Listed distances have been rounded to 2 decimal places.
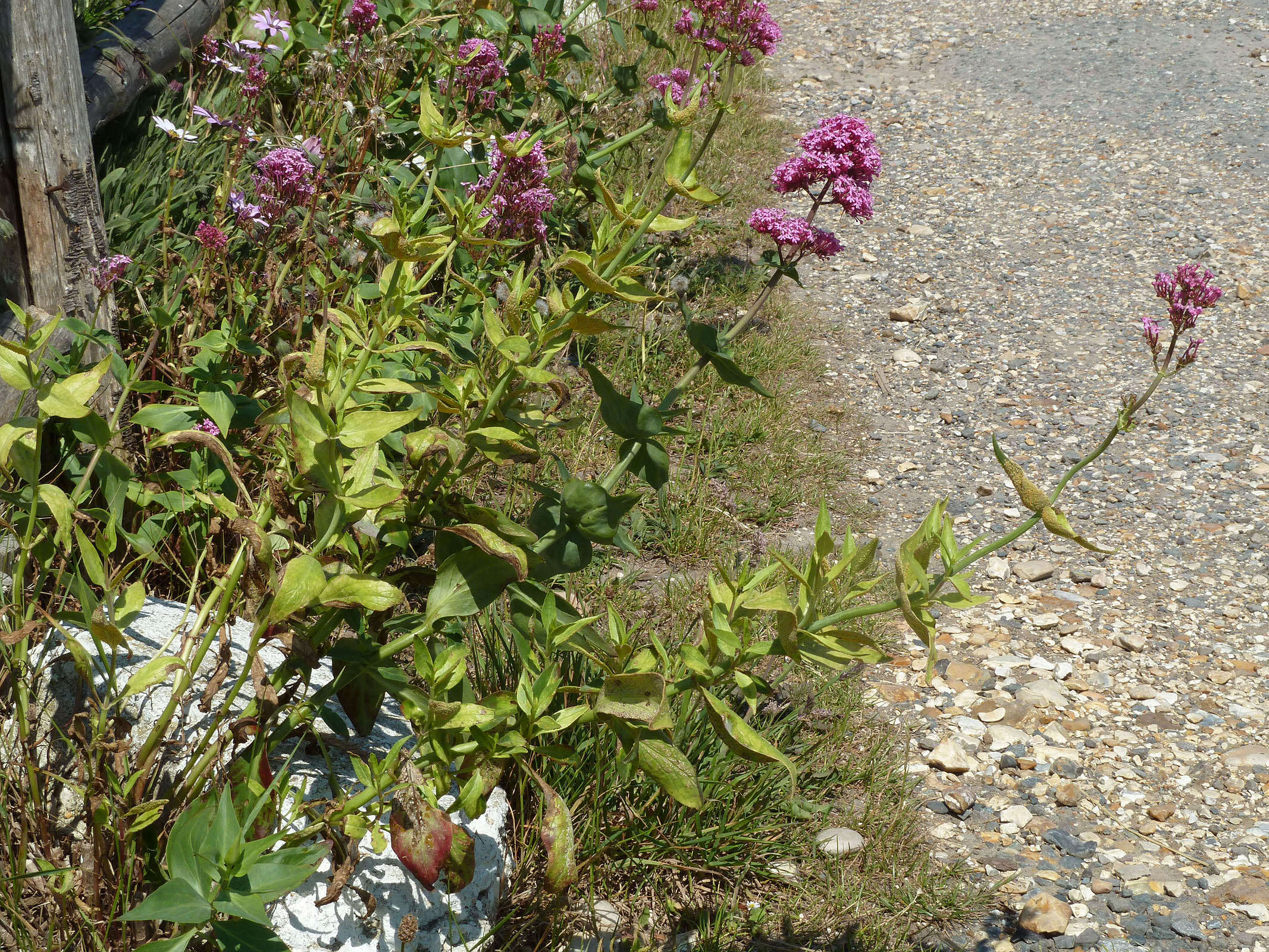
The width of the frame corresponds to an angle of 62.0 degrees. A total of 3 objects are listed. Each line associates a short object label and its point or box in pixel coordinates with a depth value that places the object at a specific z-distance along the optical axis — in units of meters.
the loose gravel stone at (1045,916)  2.39
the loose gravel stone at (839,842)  2.45
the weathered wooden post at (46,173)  2.35
